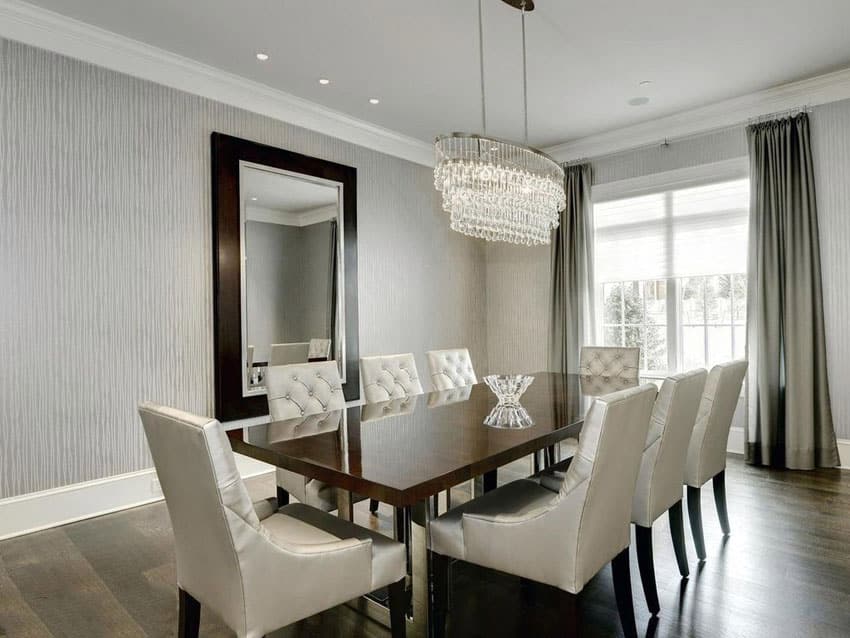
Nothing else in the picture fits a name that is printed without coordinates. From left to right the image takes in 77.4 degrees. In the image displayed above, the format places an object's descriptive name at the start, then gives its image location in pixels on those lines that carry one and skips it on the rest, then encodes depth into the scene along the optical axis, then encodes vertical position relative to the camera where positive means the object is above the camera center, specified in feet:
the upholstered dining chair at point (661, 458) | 6.66 -1.81
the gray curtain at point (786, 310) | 12.94 +0.20
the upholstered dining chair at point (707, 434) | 8.06 -1.78
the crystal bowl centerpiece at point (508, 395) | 7.80 -1.11
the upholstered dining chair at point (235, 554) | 4.32 -2.05
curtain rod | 13.46 +5.26
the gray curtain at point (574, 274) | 17.02 +1.53
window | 14.78 +1.40
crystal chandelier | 9.52 +2.60
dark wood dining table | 5.17 -1.45
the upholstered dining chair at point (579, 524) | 5.07 -2.11
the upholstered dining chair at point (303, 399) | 7.65 -1.25
